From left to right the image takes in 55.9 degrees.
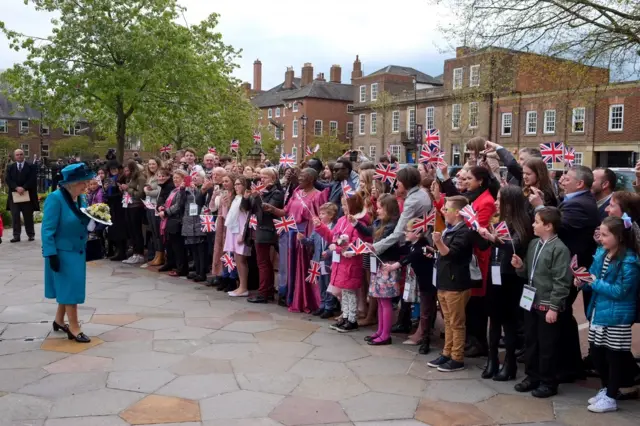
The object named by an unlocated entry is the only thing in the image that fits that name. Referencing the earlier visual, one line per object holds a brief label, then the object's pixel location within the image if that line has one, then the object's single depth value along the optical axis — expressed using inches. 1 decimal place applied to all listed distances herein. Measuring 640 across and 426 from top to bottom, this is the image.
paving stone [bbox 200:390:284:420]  185.0
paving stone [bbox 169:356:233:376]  224.2
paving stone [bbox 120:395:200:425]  180.9
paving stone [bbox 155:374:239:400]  201.6
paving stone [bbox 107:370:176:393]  206.4
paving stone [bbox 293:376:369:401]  202.8
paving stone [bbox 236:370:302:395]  207.3
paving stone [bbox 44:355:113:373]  224.7
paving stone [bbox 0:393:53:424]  180.7
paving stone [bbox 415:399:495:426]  182.1
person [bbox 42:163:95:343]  251.1
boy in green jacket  198.8
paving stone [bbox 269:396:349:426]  182.1
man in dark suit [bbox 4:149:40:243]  548.1
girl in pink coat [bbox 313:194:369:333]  280.5
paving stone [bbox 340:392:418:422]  185.8
